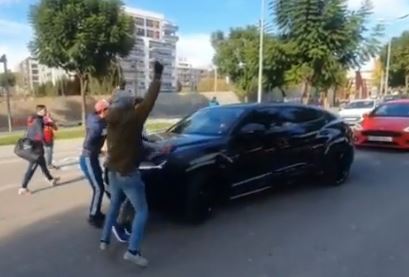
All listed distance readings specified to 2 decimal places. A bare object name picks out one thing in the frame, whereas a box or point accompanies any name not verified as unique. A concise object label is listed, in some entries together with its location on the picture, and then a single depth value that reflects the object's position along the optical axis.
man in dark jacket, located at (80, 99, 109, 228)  5.93
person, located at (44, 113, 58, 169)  9.43
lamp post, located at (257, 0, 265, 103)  20.33
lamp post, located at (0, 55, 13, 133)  19.63
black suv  5.72
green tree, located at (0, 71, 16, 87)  52.59
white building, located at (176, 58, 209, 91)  100.69
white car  20.64
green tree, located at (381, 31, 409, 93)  56.97
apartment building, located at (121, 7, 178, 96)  76.10
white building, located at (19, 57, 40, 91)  64.58
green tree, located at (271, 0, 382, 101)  17.88
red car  12.41
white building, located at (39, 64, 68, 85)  48.02
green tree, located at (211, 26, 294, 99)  19.30
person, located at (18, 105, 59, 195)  8.20
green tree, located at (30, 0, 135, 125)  25.52
